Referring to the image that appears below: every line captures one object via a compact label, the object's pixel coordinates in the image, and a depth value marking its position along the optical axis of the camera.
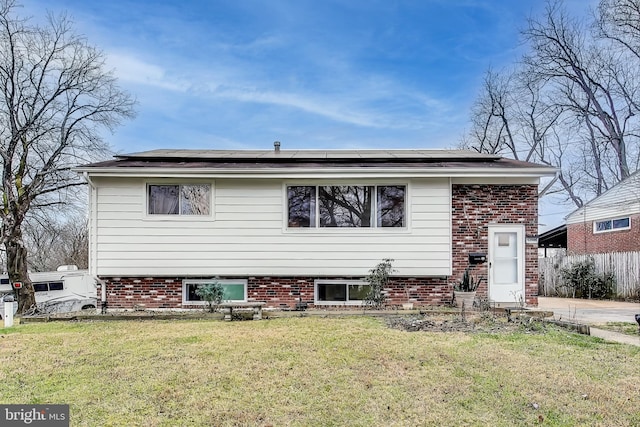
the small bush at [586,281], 16.27
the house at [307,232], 10.02
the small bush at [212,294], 9.65
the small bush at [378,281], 9.80
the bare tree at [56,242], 15.38
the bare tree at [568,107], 24.20
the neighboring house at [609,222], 18.33
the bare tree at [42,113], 13.51
